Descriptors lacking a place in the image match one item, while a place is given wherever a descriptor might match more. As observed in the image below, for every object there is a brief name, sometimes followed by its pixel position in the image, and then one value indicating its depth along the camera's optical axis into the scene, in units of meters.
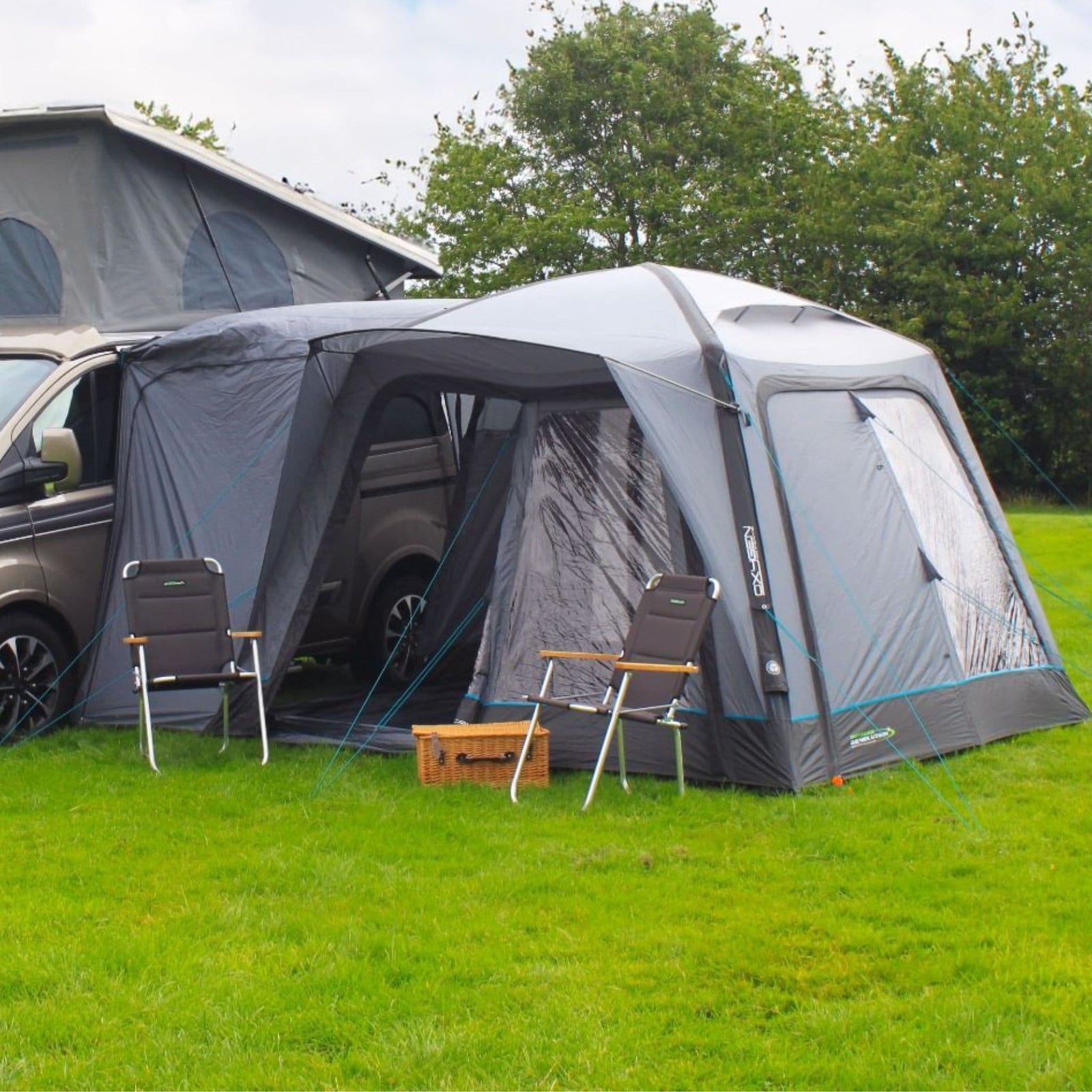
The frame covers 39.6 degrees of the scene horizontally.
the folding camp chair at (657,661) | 6.51
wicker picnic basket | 6.88
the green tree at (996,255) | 28.33
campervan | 7.88
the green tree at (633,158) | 32.75
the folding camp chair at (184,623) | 7.58
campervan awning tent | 6.88
